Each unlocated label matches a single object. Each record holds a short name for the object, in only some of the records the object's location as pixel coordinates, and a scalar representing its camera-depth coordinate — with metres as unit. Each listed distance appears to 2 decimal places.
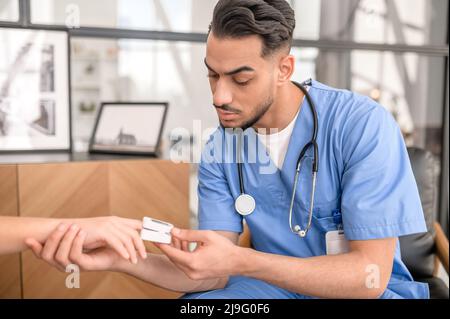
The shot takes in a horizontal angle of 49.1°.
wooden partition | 1.06
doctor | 0.67
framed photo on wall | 1.12
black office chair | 1.13
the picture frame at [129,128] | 1.16
